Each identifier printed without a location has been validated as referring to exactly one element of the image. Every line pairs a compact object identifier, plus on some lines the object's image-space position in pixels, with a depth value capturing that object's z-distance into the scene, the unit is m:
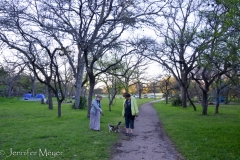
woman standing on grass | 10.10
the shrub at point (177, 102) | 32.59
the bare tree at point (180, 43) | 12.51
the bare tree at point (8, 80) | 40.55
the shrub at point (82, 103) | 24.19
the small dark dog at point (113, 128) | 9.81
